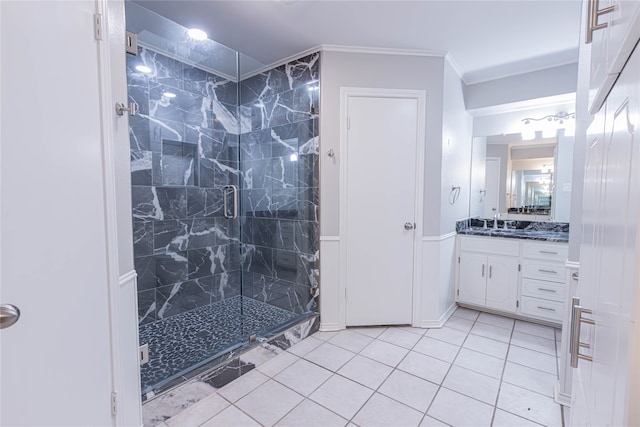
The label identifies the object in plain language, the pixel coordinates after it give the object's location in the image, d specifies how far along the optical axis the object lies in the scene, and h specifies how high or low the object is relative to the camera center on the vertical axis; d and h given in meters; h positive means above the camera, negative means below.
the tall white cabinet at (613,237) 0.40 -0.07
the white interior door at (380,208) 2.61 -0.10
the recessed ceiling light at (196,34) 2.32 +1.37
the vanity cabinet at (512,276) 2.69 -0.78
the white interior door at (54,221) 0.81 -0.08
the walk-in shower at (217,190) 2.61 +0.06
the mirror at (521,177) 3.07 +0.24
